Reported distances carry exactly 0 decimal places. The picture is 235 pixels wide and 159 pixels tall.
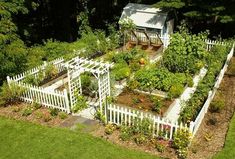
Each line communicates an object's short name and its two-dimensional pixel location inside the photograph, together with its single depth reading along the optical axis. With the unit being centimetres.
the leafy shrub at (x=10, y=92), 921
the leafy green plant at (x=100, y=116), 830
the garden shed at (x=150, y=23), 1481
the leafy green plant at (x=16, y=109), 917
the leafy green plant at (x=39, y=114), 877
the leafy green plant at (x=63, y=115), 867
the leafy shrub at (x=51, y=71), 1097
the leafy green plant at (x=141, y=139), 745
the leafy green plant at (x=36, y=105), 921
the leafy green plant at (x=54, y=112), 882
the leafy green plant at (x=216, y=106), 871
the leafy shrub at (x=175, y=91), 962
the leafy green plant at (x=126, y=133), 760
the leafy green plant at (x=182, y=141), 688
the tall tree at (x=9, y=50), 989
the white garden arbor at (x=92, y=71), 845
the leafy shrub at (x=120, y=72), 1081
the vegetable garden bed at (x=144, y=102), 883
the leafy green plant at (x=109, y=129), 786
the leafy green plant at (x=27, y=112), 893
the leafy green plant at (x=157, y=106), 871
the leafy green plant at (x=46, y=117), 858
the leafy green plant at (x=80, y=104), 896
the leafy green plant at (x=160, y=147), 715
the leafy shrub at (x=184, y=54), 1116
